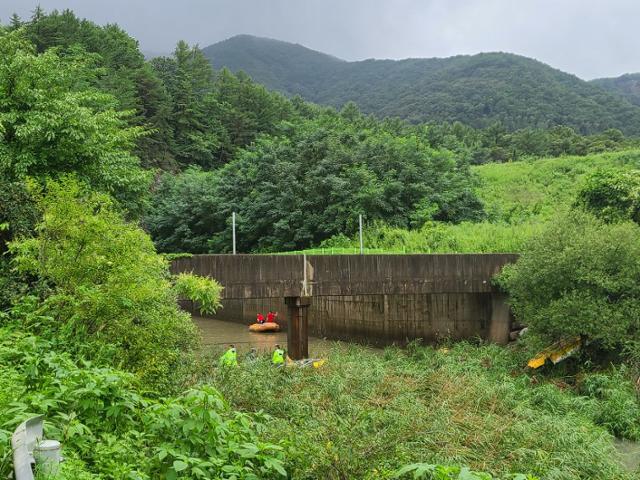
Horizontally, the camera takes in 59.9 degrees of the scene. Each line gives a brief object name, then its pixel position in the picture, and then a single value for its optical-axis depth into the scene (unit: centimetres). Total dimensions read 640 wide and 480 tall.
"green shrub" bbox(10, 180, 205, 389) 748
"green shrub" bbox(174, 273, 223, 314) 1258
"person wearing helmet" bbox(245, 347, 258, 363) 1465
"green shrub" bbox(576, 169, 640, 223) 2205
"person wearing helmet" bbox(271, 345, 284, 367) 1448
